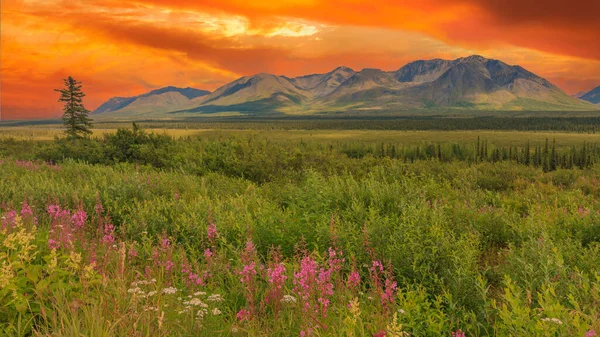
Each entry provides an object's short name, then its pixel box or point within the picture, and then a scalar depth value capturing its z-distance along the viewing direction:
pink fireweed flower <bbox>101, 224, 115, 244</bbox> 6.00
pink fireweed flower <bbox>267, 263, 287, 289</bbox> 4.39
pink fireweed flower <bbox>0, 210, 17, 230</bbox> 6.52
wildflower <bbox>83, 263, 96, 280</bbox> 3.69
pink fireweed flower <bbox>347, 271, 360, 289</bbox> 4.40
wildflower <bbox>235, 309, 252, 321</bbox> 3.74
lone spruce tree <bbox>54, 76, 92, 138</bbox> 65.25
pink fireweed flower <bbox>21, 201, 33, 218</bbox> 7.46
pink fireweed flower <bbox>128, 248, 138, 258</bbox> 5.80
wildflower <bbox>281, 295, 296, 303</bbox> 4.17
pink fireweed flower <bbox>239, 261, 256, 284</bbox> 4.52
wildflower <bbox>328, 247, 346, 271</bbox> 4.74
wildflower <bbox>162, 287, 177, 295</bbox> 4.06
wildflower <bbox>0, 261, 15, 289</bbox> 3.62
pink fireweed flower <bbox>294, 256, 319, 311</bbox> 4.12
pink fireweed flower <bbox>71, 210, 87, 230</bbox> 6.89
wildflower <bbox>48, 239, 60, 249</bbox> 5.02
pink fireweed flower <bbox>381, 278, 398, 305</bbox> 4.01
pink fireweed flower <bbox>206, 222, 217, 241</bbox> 6.39
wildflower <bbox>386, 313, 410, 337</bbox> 2.44
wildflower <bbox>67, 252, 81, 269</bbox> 3.75
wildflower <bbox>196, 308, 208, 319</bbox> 3.91
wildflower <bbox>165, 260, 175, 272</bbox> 5.37
